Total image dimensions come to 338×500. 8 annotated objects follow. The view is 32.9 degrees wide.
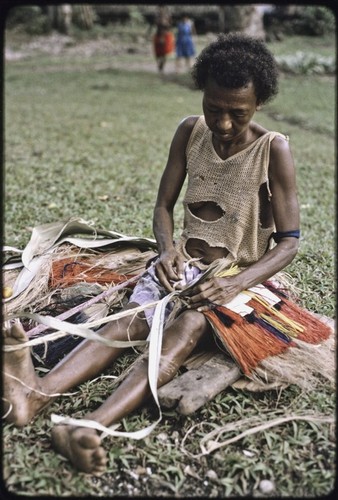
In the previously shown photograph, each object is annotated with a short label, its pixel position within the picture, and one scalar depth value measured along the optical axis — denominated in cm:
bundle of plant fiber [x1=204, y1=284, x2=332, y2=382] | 240
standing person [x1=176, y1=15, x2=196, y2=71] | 1451
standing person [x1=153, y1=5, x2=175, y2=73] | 1460
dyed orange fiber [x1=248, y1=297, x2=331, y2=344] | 259
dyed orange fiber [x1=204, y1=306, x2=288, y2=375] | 239
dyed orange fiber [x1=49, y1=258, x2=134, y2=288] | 306
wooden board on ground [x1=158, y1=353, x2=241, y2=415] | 220
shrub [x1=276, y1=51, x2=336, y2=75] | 1551
